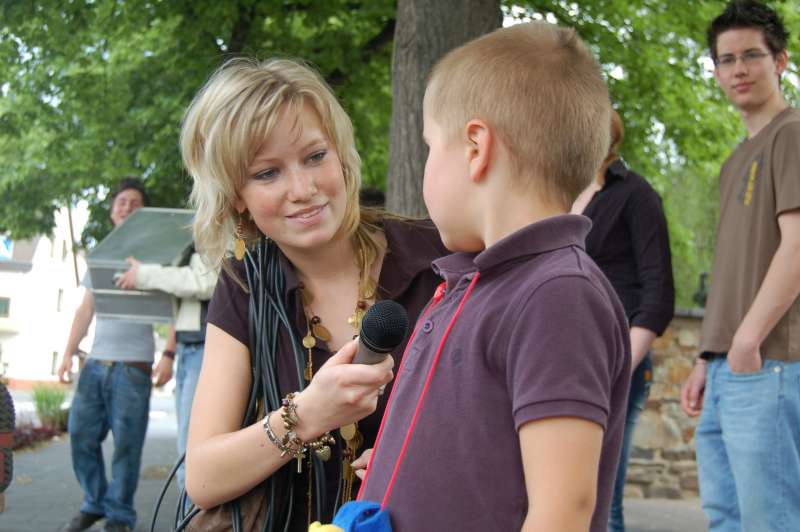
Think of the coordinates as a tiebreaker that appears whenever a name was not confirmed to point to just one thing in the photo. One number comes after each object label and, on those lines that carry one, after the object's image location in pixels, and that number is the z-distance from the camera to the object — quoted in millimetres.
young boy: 1381
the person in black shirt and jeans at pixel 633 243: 4199
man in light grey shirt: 6582
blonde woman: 2168
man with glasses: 3193
